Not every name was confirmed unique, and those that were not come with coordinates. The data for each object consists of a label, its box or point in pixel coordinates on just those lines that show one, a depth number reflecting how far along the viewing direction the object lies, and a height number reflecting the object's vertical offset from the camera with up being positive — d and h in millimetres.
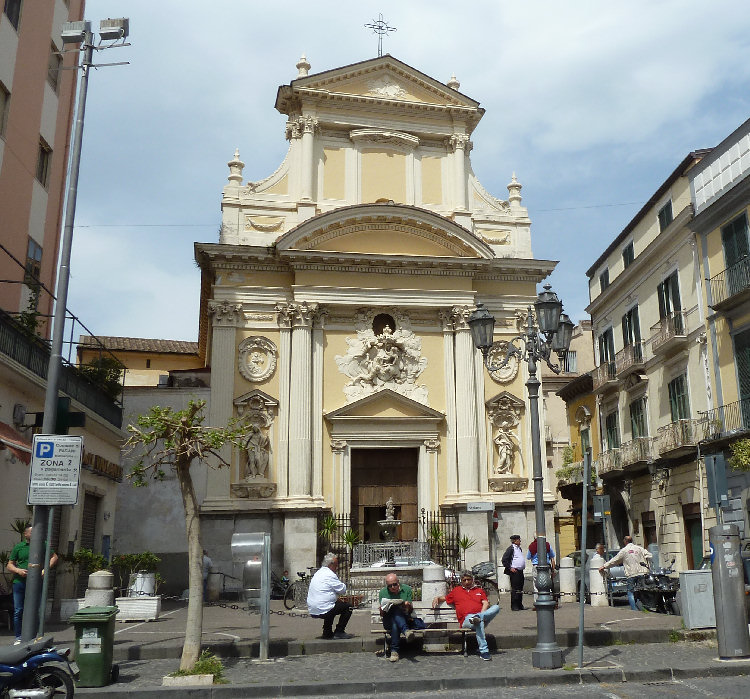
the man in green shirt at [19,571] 12133 -301
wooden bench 11734 -1126
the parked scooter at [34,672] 8102 -1198
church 24312 +6524
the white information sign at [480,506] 23719 +1226
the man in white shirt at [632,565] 16922 -315
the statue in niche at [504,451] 25219 +2969
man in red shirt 11547 -828
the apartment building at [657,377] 24203 +5636
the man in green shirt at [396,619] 11406 -948
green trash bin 9828 -1127
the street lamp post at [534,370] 10797 +2688
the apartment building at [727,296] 21391 +6777
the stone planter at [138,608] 16094 -1119
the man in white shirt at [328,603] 12578 -793
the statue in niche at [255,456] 24000 +2677
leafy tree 10535 +1292
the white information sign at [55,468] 10211 +998
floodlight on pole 10000 +2597
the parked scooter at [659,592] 15641 -817
